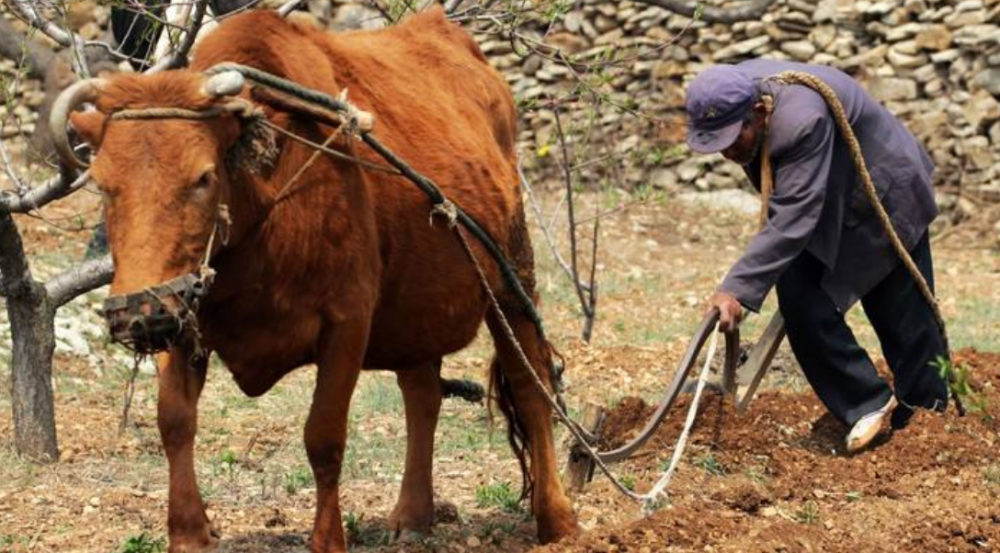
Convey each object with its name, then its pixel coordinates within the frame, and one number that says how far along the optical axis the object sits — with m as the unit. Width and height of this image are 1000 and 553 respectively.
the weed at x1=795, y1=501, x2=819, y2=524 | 12.83
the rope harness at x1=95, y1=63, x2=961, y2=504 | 9.44
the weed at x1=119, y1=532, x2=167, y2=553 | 11.38
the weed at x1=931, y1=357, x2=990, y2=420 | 9.71
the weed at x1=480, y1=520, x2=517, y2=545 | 13.21
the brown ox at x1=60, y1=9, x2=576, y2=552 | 9.81
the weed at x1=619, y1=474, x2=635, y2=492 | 14.55
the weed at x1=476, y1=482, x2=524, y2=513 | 14.38
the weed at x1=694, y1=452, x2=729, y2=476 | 15.61
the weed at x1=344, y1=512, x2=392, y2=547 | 12.93
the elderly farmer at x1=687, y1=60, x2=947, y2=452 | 14.11
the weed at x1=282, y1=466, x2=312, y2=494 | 14.61
